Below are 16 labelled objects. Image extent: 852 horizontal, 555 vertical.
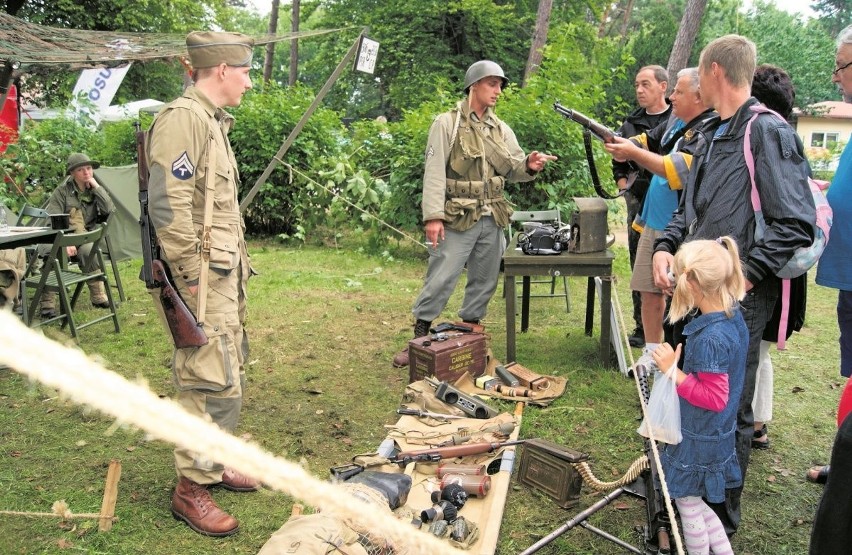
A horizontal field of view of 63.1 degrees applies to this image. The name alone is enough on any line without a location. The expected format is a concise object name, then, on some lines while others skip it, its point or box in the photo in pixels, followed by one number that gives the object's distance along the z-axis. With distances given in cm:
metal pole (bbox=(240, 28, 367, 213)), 654
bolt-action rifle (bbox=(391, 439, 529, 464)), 409
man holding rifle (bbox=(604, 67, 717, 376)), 425
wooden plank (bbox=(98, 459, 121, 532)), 353
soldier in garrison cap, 346
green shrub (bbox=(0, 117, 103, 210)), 1174
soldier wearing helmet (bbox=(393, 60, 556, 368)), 594
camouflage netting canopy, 604
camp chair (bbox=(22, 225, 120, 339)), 648
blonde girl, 298
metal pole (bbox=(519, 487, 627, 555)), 318
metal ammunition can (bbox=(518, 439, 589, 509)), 382
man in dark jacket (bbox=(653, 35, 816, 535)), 307
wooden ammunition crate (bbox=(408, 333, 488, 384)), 538
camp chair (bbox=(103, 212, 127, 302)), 793
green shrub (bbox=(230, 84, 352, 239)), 1205
